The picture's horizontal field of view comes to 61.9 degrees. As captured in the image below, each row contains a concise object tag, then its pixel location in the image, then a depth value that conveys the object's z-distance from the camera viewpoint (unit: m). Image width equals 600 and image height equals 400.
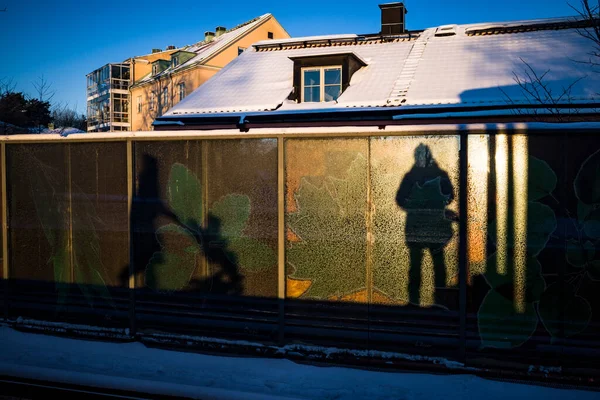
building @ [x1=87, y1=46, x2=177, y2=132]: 58.38
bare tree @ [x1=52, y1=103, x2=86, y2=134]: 52.91
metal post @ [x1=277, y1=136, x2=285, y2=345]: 5.58
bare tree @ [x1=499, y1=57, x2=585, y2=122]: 13.78
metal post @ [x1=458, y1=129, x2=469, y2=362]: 5.07
